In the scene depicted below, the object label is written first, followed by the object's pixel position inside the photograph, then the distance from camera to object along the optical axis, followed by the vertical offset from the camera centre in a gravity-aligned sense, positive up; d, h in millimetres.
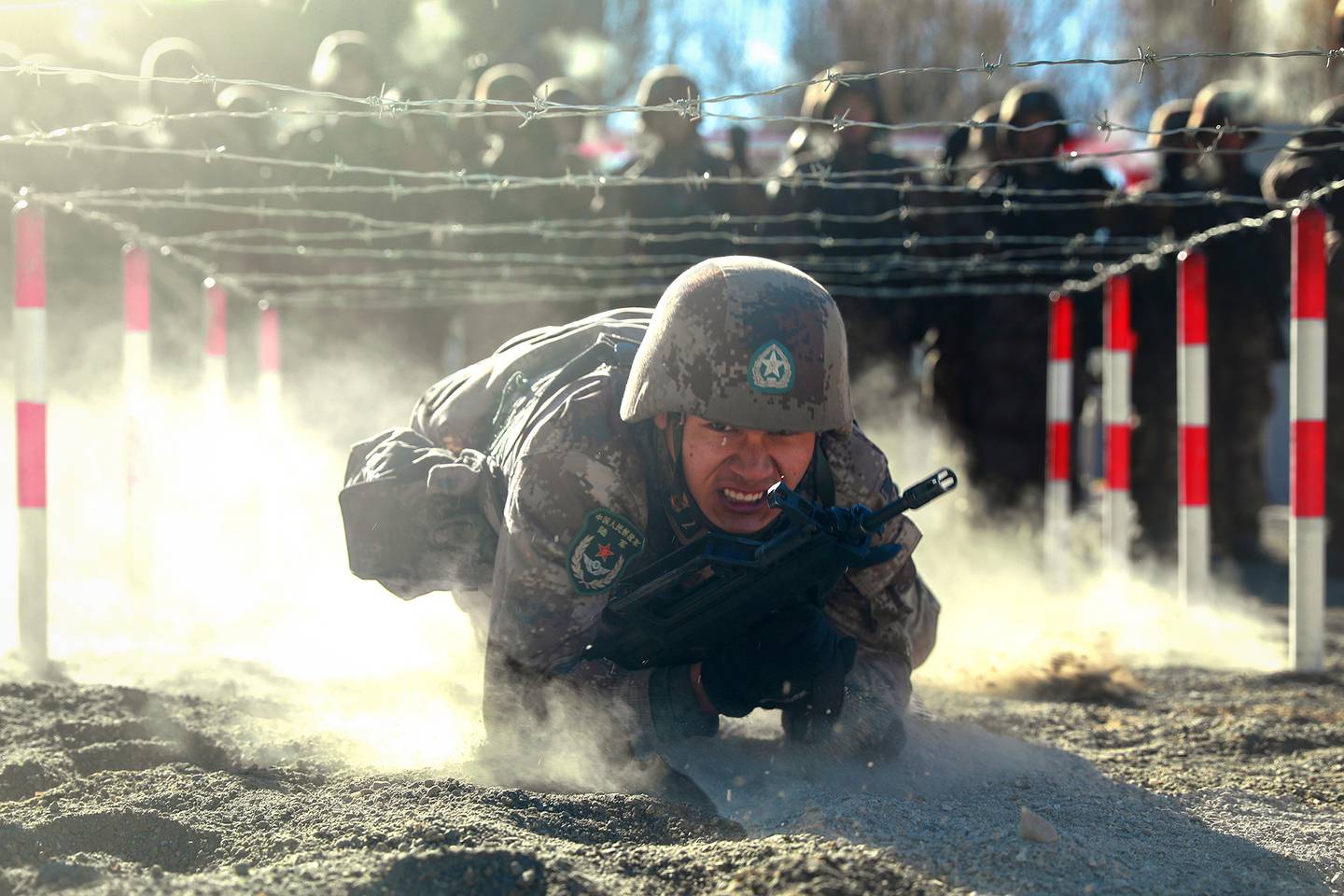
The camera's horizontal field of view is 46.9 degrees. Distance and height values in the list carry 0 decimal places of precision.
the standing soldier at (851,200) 7656 +1144
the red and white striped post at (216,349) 7715 +394
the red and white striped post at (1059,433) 7543 -32
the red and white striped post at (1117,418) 7164 +38
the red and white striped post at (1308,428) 5352 -8
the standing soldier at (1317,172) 6582 +1094
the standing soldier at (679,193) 7652 +1174
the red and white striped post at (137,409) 6695 +85
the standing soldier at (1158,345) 8078 +467
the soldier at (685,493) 3508 -157
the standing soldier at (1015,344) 8109 +458
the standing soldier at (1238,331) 8070 +552
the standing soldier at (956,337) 8328 +504
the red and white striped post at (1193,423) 6359 +14
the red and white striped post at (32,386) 5180 +143
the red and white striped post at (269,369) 8242 +317
